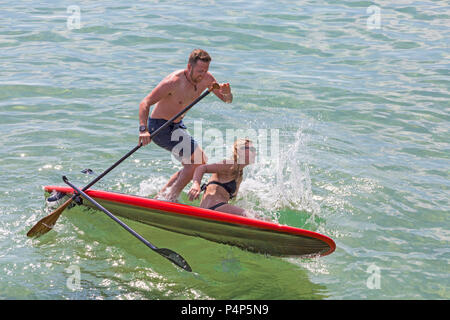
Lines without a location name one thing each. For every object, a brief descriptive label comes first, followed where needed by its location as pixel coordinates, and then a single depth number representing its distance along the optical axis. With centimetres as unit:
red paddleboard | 1128
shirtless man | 1285
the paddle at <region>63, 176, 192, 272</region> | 1131
